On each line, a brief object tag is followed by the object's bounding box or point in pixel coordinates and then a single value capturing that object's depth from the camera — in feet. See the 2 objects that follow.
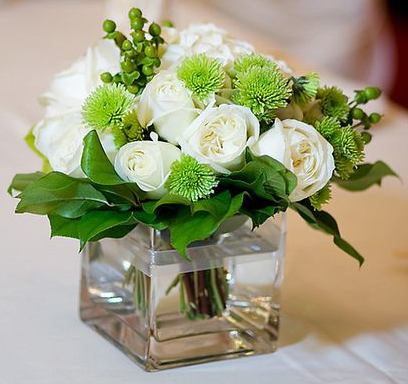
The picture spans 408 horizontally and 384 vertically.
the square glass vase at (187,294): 3.41
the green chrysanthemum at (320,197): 3.29
